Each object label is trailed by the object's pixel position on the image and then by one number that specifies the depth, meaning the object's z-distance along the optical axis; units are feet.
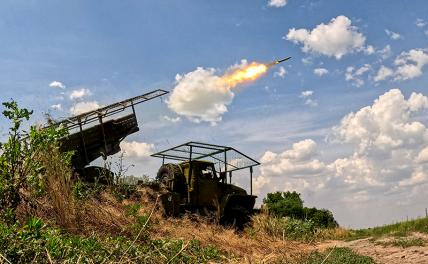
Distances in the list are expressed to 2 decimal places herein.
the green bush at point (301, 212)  90.58
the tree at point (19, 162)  23.27
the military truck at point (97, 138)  50.29
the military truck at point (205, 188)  58.44
